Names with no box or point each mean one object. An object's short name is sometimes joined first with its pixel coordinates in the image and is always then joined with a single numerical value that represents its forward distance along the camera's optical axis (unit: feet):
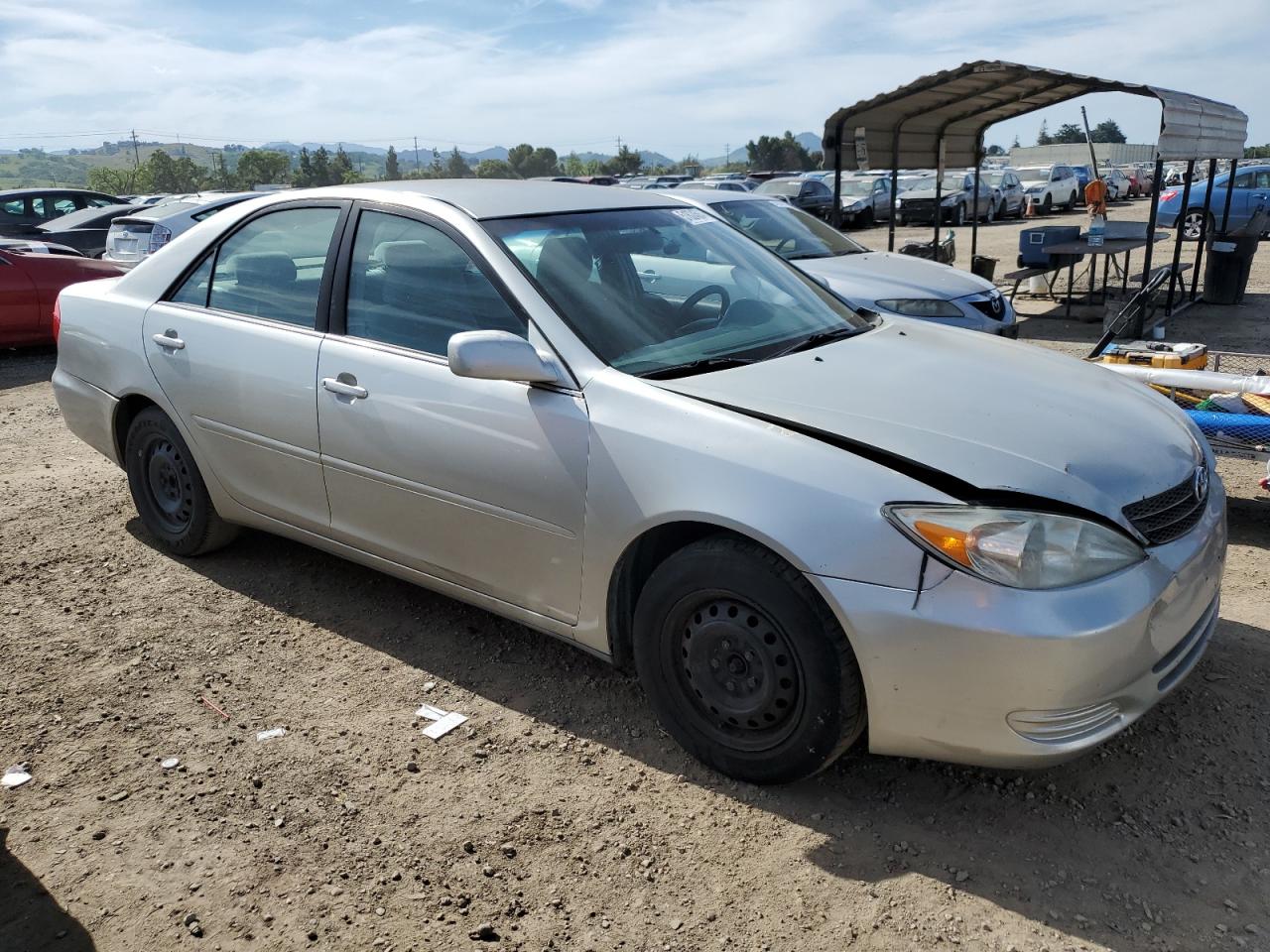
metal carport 31.01
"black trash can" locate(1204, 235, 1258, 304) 40.50
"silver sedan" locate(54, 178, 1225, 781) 8.18
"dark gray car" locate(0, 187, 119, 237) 57.52
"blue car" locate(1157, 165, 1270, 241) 69.21
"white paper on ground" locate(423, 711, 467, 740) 10.86
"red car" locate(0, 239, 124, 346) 33.42
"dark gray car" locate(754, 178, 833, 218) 93.20
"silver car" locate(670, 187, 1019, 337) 26.11
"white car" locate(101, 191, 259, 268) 39.29
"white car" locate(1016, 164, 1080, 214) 107.96
